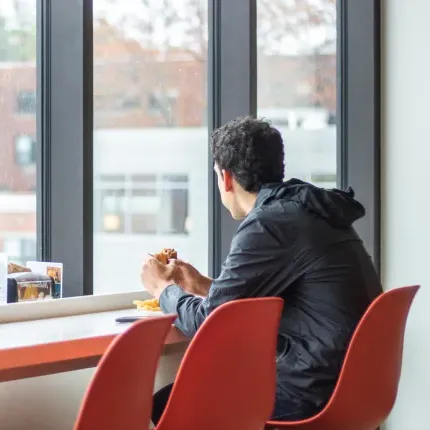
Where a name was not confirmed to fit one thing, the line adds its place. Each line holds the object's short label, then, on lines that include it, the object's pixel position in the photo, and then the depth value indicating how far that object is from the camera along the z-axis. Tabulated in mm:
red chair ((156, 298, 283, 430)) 3159
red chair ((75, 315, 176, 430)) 2758
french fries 4814
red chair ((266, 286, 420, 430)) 3919
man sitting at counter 3855
